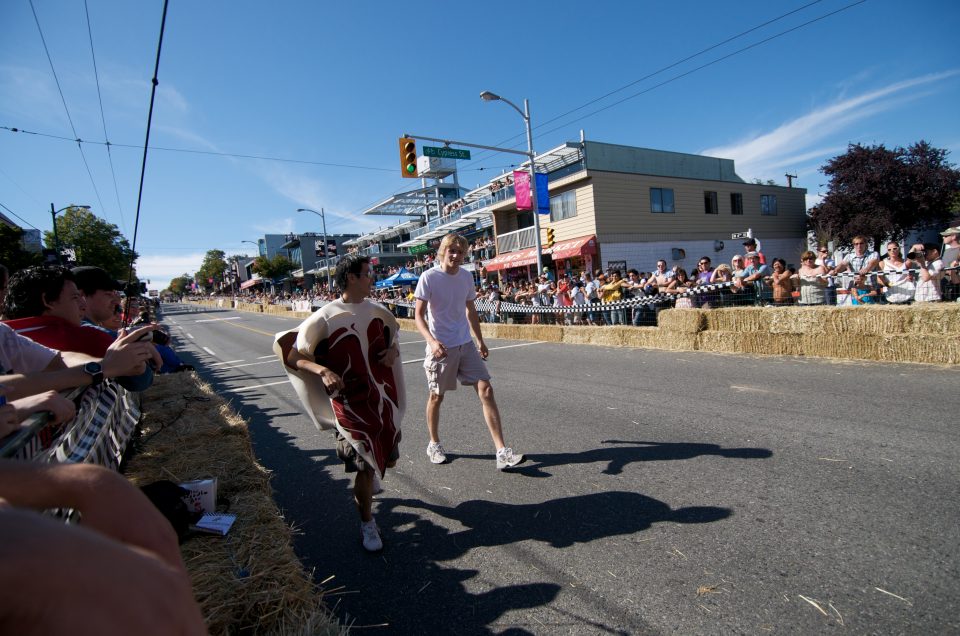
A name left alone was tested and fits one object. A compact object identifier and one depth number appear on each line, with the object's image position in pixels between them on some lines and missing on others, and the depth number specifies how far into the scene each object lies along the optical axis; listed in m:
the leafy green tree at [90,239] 44.19
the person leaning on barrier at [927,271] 7.33
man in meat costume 2.95
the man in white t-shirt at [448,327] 4.20
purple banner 19.41
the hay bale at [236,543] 1.77
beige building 24.30
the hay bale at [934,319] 6.14
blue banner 18.67
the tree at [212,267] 117.35
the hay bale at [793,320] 7.48
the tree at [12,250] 18.61
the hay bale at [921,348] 6.11
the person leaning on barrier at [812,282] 8.69
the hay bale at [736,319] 8.21
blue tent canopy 29.58
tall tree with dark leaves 28.97
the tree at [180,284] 160.50
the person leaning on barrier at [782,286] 8.94
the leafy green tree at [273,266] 74.69
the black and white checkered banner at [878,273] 7.80
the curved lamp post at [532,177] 18.19
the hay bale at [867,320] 6.64
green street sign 15.98
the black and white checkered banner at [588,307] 10.31
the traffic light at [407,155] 15.11
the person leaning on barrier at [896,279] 7.85
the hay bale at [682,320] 9.07
